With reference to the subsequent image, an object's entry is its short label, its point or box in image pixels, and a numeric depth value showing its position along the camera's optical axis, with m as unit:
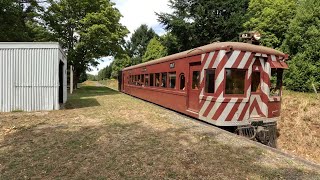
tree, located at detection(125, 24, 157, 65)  55.00
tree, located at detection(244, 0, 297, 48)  20.24
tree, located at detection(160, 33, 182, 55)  22.29
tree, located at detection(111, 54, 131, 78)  50.62
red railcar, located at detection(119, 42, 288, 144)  6.44
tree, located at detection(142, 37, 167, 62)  42.61
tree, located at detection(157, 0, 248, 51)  20.62
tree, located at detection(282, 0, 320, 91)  13.68
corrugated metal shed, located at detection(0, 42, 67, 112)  9.00
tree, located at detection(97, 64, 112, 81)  75.03
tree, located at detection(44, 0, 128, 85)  21.70
